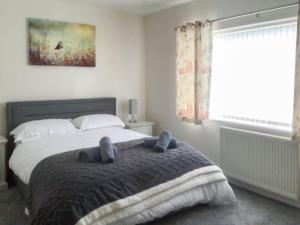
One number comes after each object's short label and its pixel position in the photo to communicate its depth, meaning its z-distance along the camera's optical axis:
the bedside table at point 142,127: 4.68
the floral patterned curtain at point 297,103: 2.83
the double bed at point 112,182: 2.19
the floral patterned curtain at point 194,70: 3.85
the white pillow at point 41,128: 3.55
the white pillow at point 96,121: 4.06
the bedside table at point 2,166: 3.53
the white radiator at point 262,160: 2.96
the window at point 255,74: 3.11
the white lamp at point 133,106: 4.74
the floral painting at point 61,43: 3.99
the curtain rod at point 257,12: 2.96
